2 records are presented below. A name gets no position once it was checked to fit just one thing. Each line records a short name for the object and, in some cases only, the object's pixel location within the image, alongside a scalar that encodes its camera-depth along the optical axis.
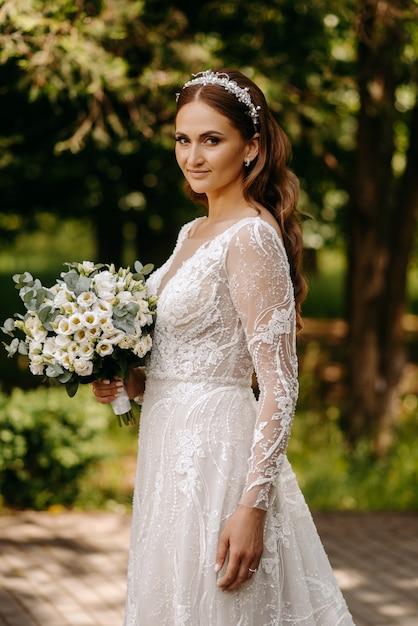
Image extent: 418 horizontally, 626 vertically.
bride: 2.61
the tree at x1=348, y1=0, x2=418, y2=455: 7.83
